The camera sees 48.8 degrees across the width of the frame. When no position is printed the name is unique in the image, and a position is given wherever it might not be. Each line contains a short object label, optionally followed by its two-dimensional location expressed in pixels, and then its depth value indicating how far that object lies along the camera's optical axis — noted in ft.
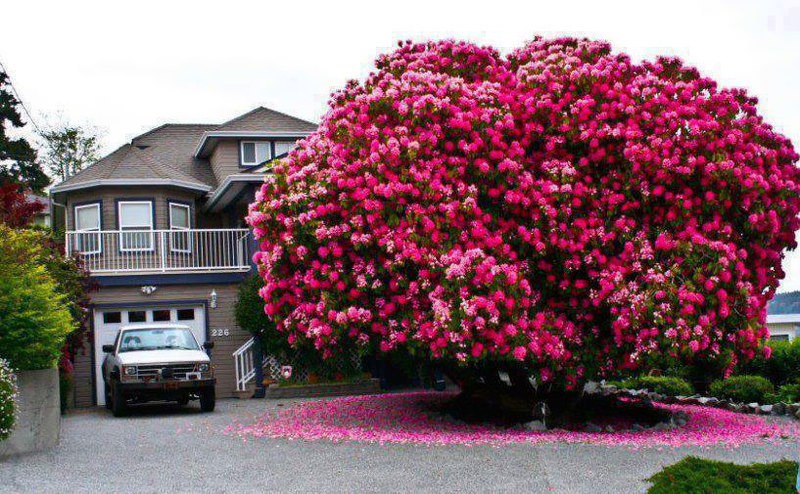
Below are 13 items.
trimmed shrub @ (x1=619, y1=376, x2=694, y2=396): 59.72
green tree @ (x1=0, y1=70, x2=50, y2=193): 109.81
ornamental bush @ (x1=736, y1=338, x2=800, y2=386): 58.39
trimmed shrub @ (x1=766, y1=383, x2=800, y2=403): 52.65
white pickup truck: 52.01
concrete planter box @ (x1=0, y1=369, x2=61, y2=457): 34.01
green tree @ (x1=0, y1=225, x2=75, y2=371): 34.17
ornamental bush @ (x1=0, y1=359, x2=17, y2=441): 31.68
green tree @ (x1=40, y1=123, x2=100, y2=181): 156.97
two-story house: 71.36
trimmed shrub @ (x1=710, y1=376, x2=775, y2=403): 54.19
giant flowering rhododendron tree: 36.83
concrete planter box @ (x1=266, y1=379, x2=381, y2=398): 68.13
